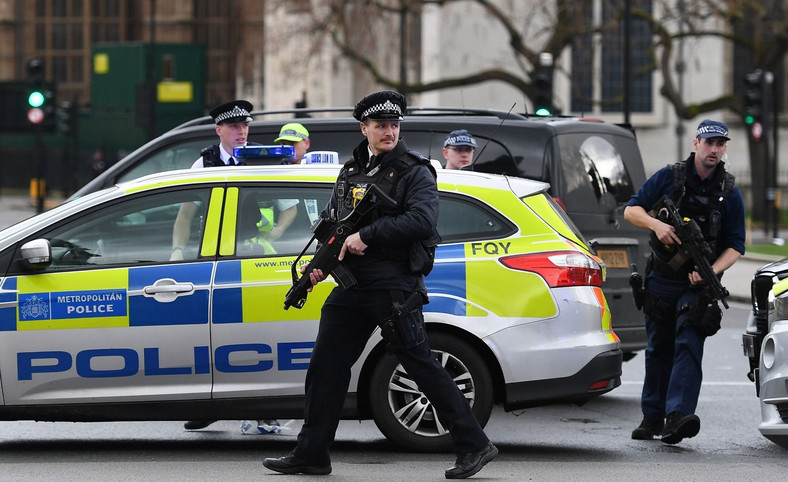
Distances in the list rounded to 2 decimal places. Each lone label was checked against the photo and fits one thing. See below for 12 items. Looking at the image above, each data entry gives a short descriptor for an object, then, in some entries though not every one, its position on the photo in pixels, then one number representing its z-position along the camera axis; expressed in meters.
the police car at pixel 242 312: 14.67
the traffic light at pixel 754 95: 53.69
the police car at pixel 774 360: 14.12
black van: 19.53
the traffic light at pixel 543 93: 41.50
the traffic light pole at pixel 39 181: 67.00
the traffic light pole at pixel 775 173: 58.34
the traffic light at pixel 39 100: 60.56
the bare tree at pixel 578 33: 64.56
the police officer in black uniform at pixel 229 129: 18.02
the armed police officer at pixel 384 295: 13.02
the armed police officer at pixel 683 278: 15.70
